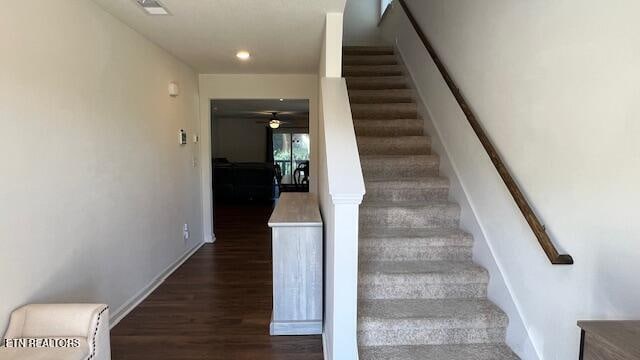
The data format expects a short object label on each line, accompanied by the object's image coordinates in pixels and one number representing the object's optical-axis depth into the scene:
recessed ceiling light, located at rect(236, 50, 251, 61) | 3.77
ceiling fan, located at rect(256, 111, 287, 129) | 9.74
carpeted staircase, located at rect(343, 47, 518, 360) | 2.24
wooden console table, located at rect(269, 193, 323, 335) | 2.59
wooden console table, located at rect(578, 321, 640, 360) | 1.08
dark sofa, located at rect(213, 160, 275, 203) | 8.66
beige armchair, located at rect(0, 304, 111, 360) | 1.67
